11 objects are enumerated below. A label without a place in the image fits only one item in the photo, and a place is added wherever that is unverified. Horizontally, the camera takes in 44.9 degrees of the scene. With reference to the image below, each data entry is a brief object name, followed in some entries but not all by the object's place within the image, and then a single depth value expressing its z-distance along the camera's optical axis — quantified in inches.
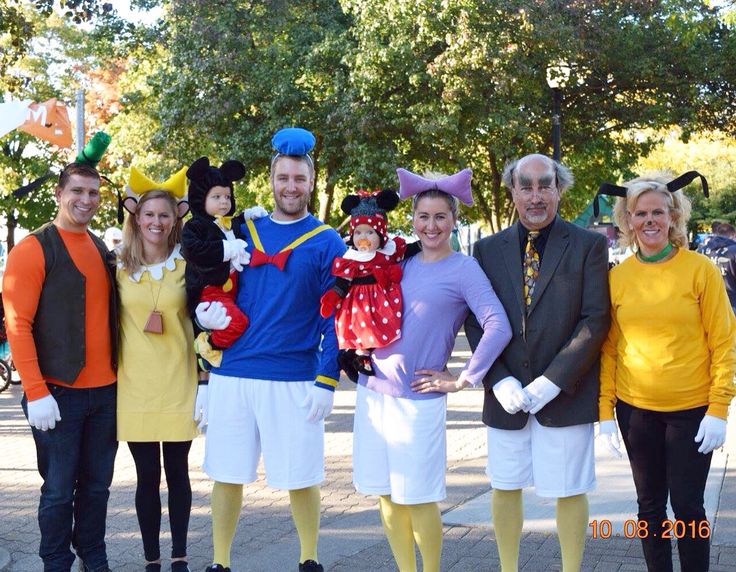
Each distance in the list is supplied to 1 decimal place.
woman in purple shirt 154.5
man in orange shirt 162.6
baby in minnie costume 156.0
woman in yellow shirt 148.2
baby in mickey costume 162.7
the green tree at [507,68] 650.2
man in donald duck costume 164.1
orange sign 415.5
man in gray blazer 152.6
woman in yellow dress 169.5
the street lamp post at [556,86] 622.2
